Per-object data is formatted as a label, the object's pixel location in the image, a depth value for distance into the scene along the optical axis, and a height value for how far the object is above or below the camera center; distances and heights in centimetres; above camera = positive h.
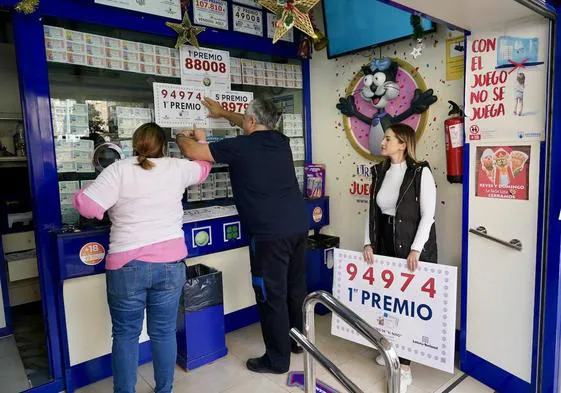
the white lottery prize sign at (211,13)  284 +104
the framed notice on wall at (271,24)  324 +105
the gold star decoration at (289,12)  255 +91
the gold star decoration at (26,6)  210 +83
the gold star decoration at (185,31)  272 +87
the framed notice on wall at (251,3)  306 +118
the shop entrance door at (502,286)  207 -74
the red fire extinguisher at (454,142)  238 +5
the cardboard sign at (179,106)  273 +38
